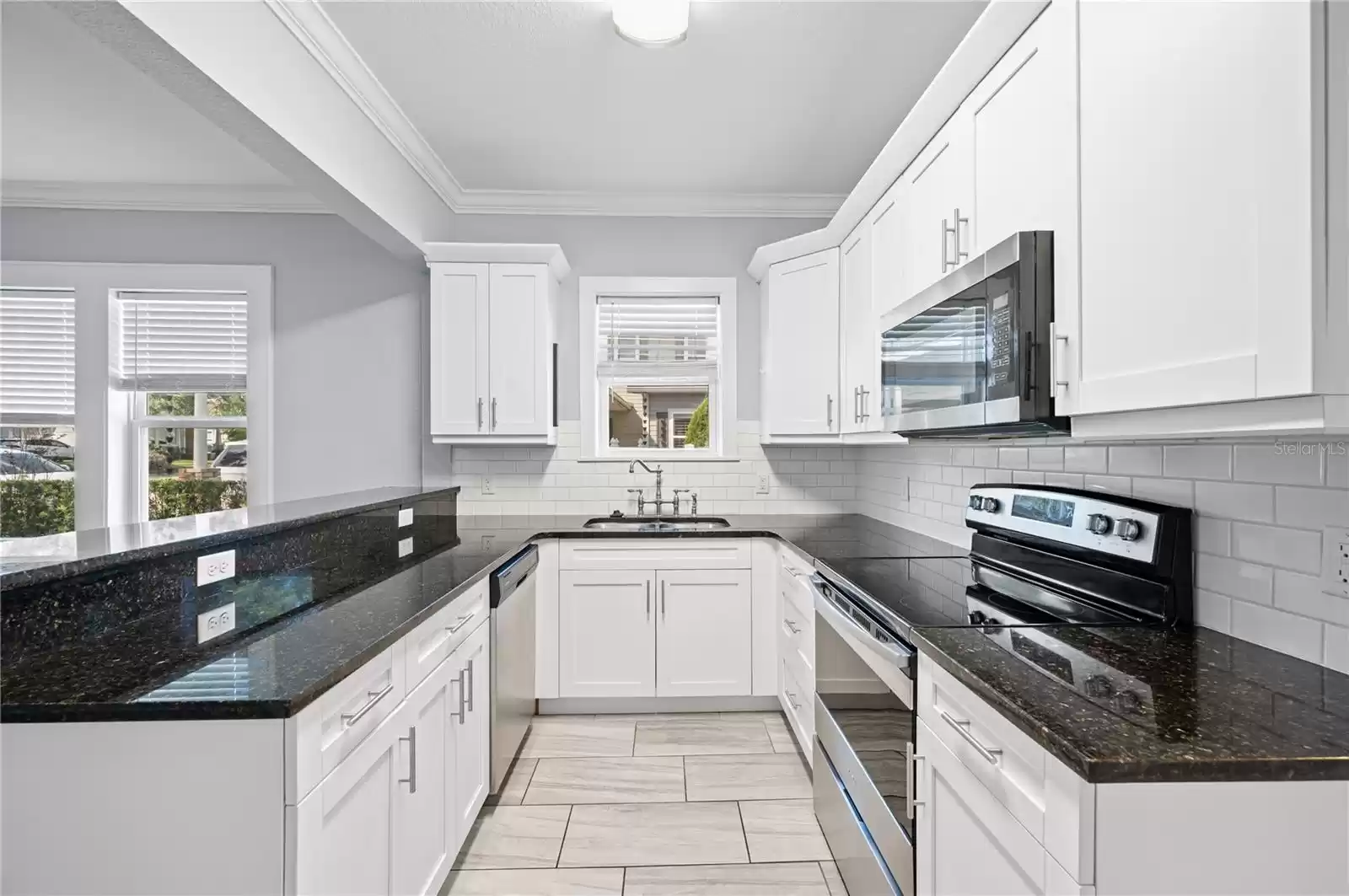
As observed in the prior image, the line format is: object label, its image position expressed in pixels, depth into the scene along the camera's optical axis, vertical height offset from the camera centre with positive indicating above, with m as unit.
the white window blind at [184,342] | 3.72 +0.54
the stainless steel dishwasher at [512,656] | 2.43 -0.82
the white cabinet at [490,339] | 3.40 +0.52
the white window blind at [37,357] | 3.61 +0.44
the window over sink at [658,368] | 3.82 +0.44
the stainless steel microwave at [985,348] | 1.43 +0.24
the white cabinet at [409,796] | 1.23 -0.79
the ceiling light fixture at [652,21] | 2.11 +1.33
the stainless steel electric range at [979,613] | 1.47 -0.39
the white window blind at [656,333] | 3.90 +0.64
